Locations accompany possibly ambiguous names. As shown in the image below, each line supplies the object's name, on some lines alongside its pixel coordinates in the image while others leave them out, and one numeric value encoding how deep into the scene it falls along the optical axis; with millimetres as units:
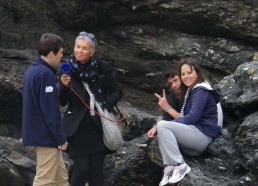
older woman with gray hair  15172
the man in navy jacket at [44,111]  14133
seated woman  14297
